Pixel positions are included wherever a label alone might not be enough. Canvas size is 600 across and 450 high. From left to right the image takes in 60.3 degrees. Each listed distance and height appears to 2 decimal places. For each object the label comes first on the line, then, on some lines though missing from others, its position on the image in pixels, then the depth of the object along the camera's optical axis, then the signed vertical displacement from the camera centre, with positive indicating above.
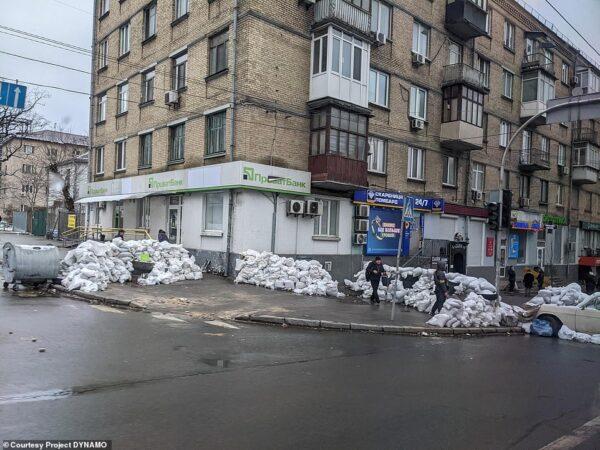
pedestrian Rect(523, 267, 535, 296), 24.86 -2.18
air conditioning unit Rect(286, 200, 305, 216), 19.33 +0.75
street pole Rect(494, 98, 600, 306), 14.17 +1.64
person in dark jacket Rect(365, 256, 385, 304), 16.38 -1.43
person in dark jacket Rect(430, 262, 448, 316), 14.21 -1.49
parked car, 12.17 -1.90
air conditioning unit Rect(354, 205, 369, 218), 21.94 +0.80
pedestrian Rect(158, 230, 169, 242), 20.34 -0.57
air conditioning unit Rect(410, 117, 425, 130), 24.50 +5.14
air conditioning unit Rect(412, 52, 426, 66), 24.56 +8.25
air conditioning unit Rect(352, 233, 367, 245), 21.98 -0.41
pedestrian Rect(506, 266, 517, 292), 24.94 -2.25
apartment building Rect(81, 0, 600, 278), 19.03 +4.64
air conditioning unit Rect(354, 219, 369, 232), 21.98 +0.19
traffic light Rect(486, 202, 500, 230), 15.64 +0.62
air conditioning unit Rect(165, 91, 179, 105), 21.97 +5.33
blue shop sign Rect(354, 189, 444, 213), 21.73 +1.38
